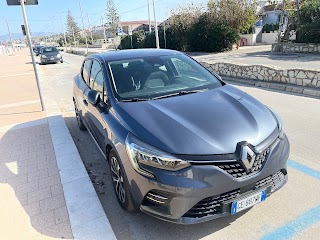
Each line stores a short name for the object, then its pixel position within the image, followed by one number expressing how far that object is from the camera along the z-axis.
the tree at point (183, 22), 28.42
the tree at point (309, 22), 17.95
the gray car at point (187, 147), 2.22
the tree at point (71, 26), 89.94
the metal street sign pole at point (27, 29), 6.55
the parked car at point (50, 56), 23.61
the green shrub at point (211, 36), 25.23
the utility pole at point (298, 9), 18.67
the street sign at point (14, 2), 6.52
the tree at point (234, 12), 25.31
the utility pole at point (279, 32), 19.93
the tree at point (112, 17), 65.06
